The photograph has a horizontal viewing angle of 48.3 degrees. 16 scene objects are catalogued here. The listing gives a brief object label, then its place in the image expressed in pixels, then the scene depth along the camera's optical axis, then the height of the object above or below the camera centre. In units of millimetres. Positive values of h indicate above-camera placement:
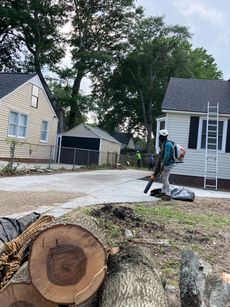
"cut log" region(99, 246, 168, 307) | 1845 -935
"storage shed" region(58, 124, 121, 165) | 21358 +1563
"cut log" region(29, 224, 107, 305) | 1793 -772
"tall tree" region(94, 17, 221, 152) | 28066 +10363
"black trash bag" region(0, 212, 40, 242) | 2859 -860
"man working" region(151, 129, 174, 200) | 6484 +124
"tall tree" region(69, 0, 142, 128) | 23993 +12616
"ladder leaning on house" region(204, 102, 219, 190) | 10856 +932
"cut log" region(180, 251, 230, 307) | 1985 -979
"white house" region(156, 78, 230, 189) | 10987 +1363
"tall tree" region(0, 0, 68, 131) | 22647 +11539
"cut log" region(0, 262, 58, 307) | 1830 -1024
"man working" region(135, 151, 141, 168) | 24363 +357
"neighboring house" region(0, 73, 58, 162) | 13921 +2321
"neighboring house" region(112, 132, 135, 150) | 36064 +3284
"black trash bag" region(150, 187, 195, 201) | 6690 -733
